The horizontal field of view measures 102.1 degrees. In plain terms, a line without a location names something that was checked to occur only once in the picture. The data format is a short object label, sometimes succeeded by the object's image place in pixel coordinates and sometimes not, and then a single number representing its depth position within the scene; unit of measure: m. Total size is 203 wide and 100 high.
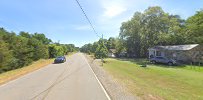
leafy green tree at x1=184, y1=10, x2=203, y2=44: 16.06
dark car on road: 16.26
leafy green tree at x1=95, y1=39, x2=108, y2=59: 18.51
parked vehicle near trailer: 15.06
